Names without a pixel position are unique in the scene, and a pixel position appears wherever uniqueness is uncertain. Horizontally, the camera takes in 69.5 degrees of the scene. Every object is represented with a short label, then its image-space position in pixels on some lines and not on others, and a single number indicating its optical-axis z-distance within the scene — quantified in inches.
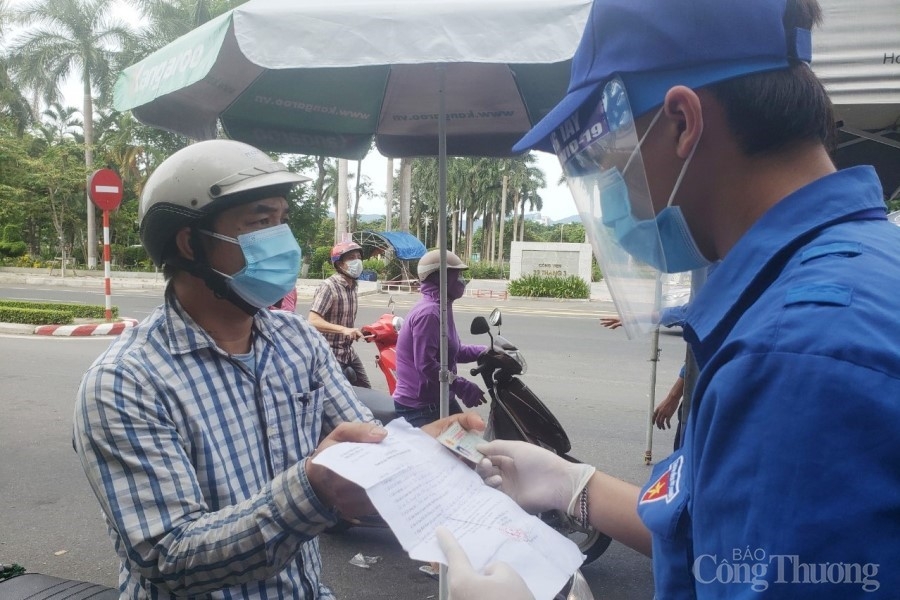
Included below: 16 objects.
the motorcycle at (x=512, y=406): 137.5
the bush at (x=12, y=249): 1115.9
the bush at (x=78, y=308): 474.9
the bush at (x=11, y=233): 1120.2
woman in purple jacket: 142.3
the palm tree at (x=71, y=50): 986.1
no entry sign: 421.1
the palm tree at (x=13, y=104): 1058.4
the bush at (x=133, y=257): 1144.8
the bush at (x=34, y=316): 444.1
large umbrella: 76.1
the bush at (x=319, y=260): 1080.8
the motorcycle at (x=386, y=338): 186.9
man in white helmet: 46.2
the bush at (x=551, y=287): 902.4
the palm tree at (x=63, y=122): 1251.8
